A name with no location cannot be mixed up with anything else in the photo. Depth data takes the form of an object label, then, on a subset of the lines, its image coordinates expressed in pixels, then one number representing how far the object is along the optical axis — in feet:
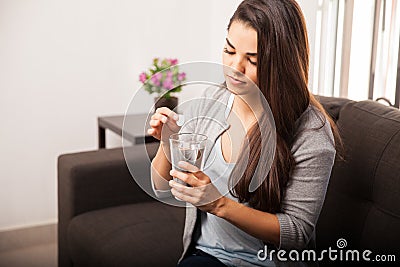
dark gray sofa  4.63
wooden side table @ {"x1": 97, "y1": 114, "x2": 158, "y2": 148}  3.52
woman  3.52
